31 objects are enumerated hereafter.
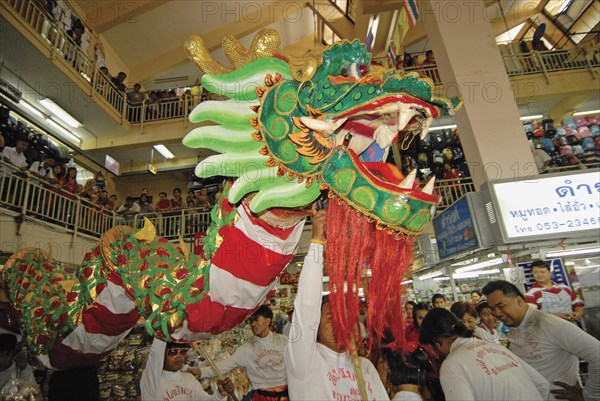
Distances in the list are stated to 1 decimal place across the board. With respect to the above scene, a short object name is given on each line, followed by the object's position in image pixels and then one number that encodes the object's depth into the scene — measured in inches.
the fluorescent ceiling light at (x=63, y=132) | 334.6
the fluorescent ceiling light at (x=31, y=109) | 299.5
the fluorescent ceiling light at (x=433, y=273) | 258.6
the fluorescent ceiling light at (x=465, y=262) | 171.6
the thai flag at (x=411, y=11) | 160.4
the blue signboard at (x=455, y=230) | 137.5
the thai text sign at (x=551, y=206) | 113.7
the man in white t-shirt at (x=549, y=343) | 75.9
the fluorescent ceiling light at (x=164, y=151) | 386.7
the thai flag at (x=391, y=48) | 146.9
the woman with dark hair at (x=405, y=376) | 65.6
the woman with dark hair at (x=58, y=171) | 256.2
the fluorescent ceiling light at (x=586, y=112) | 410.6
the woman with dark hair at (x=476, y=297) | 244.4
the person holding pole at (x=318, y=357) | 47.7
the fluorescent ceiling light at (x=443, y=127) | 377.1
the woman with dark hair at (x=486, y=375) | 66.4
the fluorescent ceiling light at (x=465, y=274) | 259.0
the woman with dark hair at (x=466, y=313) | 131.8
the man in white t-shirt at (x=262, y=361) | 123.9
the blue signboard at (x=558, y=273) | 151.7
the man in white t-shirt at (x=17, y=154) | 213.6
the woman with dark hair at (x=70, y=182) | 251.0
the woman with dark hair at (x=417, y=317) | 142.1
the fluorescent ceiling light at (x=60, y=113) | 313.0
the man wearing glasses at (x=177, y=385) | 87.4
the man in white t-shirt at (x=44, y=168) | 230.3
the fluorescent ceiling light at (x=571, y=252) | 152.4
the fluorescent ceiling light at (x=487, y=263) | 169.0
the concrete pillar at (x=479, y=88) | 152.8
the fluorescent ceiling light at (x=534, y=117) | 407.2
